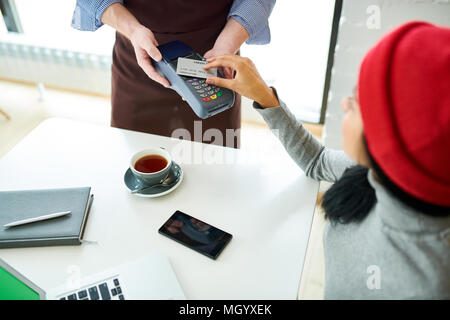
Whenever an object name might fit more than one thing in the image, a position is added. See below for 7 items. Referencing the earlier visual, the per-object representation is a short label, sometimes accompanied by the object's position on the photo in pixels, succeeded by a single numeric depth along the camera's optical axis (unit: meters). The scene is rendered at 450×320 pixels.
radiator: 2.12
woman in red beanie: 0.47
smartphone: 0.72
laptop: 0.65
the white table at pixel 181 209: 0.69
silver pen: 0.74
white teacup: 0.80
